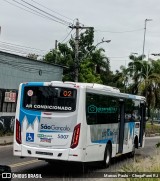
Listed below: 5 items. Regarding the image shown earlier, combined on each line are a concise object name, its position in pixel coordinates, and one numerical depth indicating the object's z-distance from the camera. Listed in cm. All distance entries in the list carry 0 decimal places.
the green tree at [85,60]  5278
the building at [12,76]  2910
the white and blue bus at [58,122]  1326
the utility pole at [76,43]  3375
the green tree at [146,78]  5750
